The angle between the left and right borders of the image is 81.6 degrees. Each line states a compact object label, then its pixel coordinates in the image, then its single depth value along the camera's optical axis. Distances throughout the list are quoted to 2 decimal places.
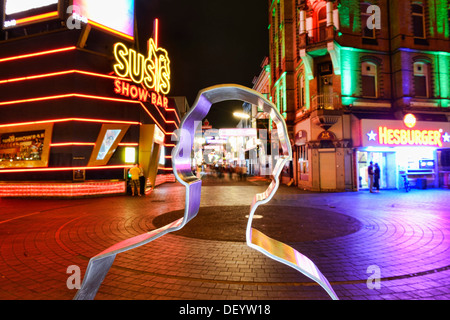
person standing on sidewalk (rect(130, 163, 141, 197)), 14.01
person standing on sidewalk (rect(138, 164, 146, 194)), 14.41
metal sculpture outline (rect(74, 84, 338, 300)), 2.70
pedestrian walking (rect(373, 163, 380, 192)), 15.87
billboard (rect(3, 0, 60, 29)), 14.91
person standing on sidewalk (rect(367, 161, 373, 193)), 15.70
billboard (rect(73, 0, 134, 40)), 14.34
